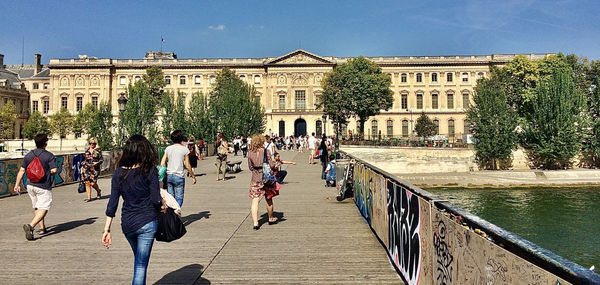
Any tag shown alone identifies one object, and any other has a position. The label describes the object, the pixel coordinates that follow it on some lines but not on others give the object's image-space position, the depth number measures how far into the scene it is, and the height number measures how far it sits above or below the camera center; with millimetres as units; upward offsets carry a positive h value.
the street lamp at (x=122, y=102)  20516 +2457
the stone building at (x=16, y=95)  72188 +10381
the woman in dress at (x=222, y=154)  17047 -193
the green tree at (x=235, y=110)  44875 +4675
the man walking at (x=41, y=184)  7855 -628
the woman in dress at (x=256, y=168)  8398 -396
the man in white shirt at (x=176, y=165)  8562 -312
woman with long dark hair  4023 -476
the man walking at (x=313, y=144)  28516 +263
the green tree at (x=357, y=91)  54844 +7660
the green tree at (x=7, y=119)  60156 +4982
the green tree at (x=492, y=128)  41469 +1761
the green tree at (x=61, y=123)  65438 +4601
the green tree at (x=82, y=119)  64875 +5154
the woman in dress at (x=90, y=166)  11633 -423
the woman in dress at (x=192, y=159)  13416 -303
